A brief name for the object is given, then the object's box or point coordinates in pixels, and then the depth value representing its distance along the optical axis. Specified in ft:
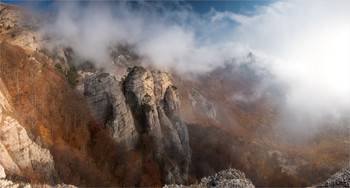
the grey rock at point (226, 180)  78.82
